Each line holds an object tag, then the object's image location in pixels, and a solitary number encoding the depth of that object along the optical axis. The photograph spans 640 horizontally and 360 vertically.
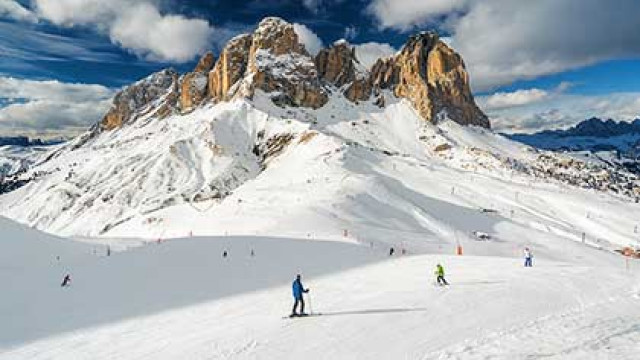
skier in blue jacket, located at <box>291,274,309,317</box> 22.89
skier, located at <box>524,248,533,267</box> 35.52
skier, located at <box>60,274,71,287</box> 32.91
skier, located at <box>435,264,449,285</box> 28.23
